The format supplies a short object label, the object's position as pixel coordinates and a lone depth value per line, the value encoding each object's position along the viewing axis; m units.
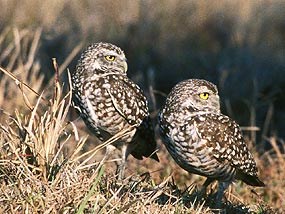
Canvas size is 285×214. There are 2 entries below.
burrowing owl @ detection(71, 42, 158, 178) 14.66
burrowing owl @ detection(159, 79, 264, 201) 13.40
